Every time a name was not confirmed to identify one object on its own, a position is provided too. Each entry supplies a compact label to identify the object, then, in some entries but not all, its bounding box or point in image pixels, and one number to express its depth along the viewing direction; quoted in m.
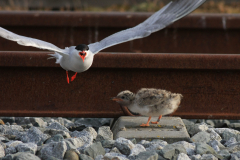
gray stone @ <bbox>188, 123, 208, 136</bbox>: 10.22
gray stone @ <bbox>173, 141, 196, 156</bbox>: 8.49
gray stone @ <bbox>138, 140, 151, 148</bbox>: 8.84
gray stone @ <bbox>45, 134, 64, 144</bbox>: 8.99
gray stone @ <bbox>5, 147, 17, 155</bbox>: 8.20
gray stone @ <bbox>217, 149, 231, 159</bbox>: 8.25
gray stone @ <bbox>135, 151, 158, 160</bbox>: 7.68
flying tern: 7.06
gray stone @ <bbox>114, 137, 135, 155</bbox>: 8.35
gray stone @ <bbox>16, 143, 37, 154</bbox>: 8.07
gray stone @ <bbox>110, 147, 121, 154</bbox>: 8.31
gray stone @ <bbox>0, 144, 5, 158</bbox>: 7.96
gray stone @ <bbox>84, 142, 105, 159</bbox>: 8.10
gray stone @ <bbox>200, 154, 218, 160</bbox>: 7.97
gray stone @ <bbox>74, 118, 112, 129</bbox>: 11.35
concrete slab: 9.34
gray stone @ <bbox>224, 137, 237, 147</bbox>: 9.37
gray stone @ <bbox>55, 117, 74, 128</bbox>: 11.16
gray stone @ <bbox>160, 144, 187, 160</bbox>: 7.95
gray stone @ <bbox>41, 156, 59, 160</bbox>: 7.67
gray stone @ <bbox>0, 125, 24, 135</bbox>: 9.88
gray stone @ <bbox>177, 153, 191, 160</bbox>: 7.82
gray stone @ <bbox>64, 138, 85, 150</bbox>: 8.34
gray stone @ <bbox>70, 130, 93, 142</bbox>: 9.07
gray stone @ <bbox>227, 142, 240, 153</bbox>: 8.66
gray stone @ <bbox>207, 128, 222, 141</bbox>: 9.66
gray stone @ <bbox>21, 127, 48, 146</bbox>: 9.04
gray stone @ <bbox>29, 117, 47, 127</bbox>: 10.94
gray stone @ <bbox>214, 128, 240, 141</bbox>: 9.80
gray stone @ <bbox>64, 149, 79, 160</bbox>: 7.80
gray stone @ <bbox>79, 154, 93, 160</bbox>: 7.86
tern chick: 10.22
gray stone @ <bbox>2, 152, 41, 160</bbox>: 7.40
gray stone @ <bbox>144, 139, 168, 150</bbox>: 8.58
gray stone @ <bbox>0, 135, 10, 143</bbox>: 9.18
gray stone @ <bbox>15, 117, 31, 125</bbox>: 11.39
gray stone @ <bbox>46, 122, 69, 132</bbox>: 10.23
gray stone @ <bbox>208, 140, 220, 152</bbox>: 8.85
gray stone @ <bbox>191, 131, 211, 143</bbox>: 9.47
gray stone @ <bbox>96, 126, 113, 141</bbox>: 9.37
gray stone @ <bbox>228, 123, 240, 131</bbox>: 11.24
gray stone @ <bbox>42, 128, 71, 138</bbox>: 9.41
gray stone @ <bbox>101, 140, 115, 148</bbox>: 8.70
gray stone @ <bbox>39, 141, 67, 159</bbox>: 7.90
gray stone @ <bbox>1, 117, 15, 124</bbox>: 11.55
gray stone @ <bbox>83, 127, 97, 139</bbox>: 9.62
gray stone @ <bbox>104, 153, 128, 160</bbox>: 7.71
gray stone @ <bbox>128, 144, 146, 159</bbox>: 8.07
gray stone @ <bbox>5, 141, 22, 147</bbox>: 8.57
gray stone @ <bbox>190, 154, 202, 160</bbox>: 8.04
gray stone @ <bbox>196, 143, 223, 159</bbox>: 8.28
